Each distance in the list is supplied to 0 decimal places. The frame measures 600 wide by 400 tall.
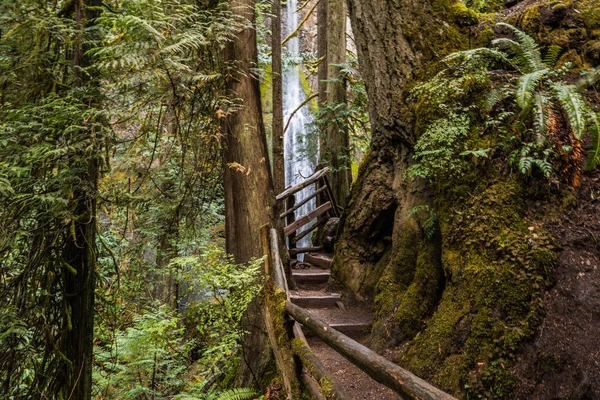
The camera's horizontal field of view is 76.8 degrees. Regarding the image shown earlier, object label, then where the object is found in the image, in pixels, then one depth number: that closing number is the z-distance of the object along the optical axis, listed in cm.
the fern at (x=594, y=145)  283
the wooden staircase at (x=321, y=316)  206
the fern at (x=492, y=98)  344
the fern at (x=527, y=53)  354
